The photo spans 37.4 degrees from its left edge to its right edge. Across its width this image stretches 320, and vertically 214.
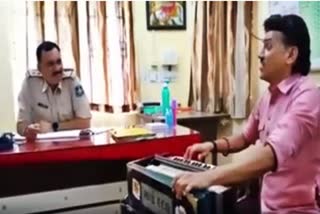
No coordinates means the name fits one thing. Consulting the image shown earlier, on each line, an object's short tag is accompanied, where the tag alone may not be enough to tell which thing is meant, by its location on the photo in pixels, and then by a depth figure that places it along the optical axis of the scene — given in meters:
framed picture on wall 4.17
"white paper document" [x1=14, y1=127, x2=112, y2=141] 2.67
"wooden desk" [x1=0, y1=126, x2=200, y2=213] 2.45
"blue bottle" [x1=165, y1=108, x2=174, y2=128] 2.98
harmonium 1.19
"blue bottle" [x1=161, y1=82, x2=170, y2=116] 3.06
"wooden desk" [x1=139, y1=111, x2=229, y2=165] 3.73
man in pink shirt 1.36
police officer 3.07
